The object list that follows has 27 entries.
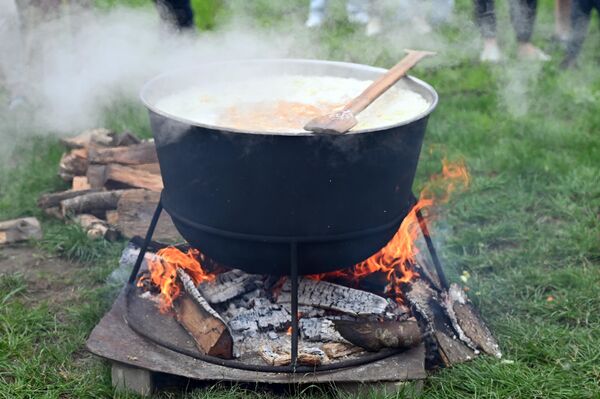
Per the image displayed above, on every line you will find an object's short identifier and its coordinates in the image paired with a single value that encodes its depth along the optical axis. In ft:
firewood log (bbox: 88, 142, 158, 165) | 14.12
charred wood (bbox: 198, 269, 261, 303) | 9.55
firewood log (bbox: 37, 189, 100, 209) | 13.62
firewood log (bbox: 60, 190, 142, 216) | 13.25
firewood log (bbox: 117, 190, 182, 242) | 12.68
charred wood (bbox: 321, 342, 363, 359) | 8.87
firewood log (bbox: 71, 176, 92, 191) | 14.10
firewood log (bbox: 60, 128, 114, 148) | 15.06
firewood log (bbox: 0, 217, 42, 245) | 12.68
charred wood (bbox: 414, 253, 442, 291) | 10.59
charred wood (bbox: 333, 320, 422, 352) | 8.75
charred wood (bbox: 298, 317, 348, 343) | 9.04
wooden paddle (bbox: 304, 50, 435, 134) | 7.43
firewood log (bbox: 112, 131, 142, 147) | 15.03
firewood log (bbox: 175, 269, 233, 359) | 8.70
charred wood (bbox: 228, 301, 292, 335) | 9.22
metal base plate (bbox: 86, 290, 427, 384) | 8.44
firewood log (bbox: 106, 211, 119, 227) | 13.05
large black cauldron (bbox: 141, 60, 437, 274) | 7.68
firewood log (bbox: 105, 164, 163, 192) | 13.57
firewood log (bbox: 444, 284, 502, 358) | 9.53
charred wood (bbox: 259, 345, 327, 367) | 8.57
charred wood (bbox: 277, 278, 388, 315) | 9.36
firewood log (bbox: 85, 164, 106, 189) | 13.97
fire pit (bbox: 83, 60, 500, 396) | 7.84
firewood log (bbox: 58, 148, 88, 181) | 14.51
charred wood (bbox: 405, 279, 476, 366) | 9.25
